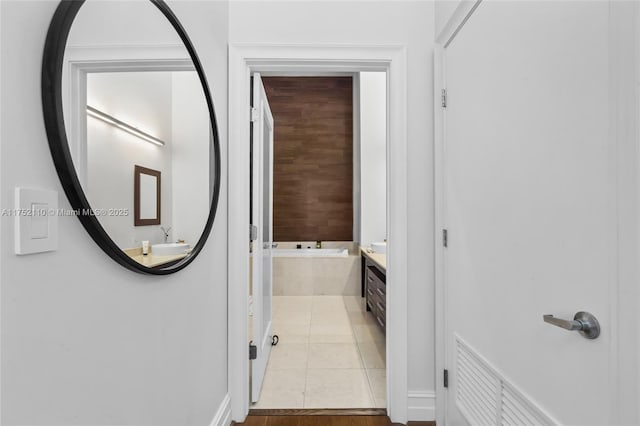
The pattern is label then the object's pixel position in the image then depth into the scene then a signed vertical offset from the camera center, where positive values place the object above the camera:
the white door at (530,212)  0.84 +0.01
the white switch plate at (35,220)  0.59 -0.01
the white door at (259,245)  1.97 -0.19
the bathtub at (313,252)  4.61 -0.51
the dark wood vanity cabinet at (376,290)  2.81 -0.70
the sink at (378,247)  3.99 -0.38
